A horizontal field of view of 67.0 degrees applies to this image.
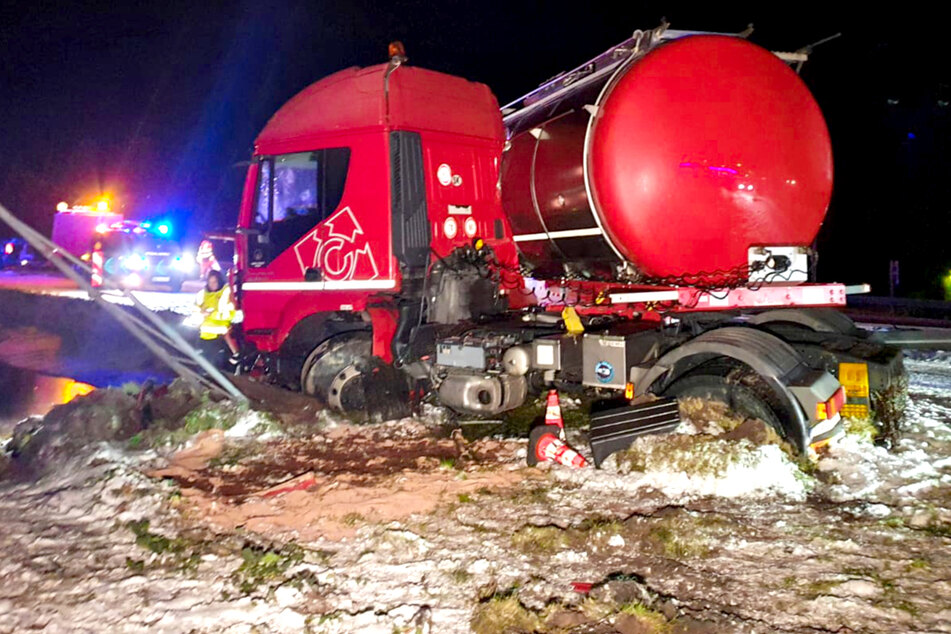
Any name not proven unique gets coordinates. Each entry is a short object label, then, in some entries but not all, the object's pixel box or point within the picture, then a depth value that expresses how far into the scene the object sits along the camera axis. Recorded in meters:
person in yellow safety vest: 8.16
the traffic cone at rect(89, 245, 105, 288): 15.12
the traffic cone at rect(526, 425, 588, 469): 5.33
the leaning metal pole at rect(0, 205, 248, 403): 6.24
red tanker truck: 5.10
